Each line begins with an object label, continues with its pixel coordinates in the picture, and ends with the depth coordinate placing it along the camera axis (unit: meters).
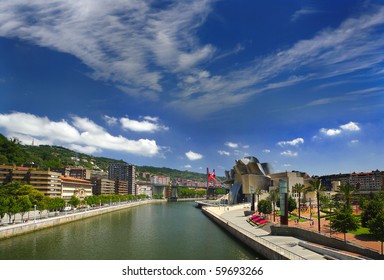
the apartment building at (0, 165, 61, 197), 85.12
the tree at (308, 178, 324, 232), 38.38
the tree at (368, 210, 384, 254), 22.88
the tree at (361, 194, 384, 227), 34.53
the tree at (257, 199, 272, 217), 52.04
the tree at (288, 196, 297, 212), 54.88
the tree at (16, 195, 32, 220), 49.49
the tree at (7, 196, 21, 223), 45.38
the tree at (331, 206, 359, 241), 27.91
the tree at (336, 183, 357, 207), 38.03
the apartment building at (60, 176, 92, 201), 101.28
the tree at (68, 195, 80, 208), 77.78
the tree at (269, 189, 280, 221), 59.94
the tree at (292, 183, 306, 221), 51.86
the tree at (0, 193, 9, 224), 43.06
